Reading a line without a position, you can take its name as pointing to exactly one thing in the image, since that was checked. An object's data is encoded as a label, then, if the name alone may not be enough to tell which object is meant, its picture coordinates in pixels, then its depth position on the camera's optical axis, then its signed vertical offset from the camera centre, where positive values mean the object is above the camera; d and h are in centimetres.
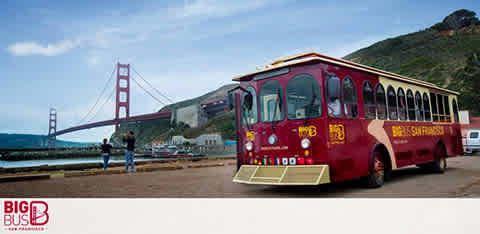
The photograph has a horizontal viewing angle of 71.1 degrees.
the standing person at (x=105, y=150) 1135 +5
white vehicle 1843 -5
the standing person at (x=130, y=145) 1059 +19
